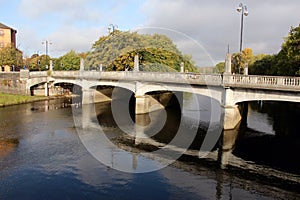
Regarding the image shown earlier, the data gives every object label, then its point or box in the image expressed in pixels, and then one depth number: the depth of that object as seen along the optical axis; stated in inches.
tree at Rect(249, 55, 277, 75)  2599.9
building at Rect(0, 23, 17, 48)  2979.8
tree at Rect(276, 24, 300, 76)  1390.3
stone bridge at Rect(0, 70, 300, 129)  884.0
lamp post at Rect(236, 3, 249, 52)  1029.2
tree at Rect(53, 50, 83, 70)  2842.0
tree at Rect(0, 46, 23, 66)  2495.1
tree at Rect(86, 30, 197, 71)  2062.0
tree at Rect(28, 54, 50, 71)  3144.7
